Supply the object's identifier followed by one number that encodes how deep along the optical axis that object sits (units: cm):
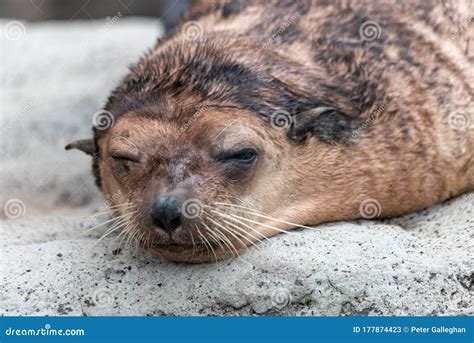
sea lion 518
